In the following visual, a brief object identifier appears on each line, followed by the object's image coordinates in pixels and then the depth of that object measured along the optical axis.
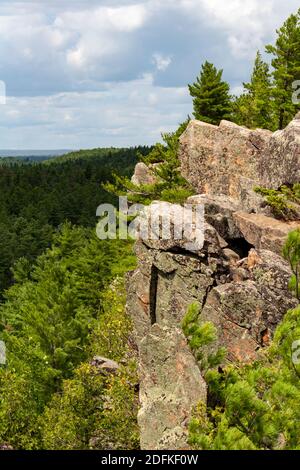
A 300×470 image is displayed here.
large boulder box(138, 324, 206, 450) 24.03
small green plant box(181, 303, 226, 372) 20.80
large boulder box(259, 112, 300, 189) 37.88
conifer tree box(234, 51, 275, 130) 60.53
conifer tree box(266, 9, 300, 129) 54.03
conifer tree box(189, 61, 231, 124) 61.22
